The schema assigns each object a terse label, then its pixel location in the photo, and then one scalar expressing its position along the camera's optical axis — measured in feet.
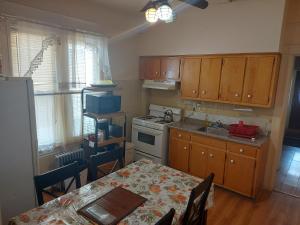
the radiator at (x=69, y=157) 9.71
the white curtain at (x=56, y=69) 8.26
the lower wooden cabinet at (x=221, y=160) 9.49
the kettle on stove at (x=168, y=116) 13.11
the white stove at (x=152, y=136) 12.01
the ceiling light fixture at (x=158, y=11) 5.62
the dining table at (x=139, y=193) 4.59
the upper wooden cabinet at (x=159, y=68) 12.21
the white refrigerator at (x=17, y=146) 5.98
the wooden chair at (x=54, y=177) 5.43
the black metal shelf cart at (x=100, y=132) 9.98
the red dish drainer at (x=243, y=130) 9.93
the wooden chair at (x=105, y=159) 6.86
